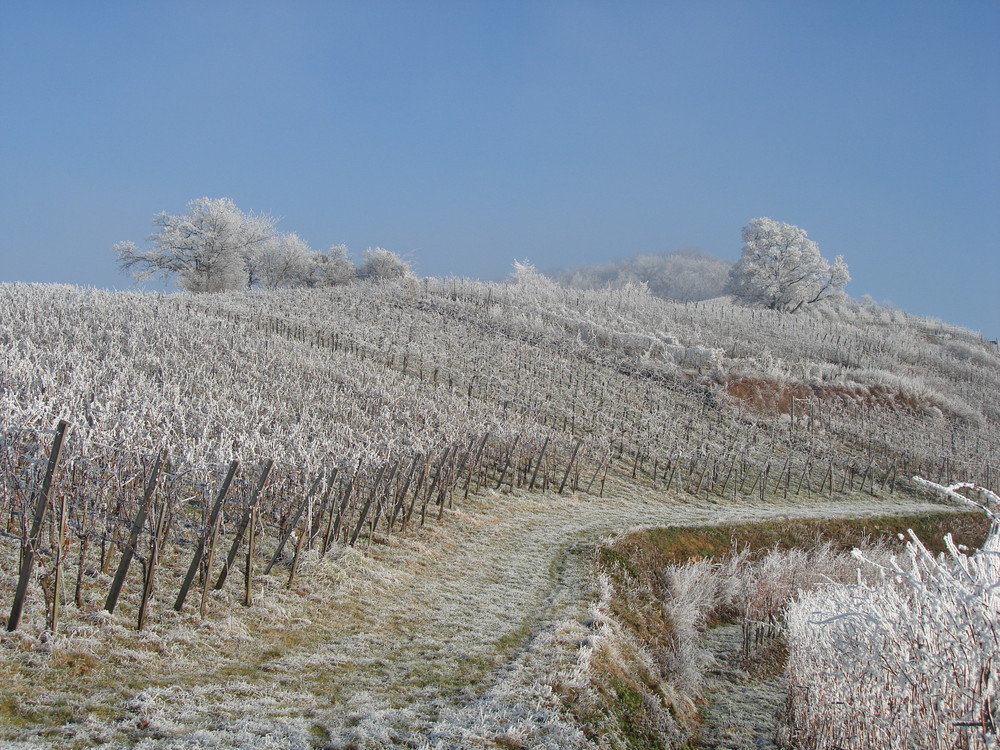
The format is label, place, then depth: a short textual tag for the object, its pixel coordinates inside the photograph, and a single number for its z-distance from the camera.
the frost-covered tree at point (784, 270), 56.91
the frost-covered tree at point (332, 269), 59.50
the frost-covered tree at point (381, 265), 59.84
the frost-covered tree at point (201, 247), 46.72
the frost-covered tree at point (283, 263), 56.84
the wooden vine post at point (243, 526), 8.46
